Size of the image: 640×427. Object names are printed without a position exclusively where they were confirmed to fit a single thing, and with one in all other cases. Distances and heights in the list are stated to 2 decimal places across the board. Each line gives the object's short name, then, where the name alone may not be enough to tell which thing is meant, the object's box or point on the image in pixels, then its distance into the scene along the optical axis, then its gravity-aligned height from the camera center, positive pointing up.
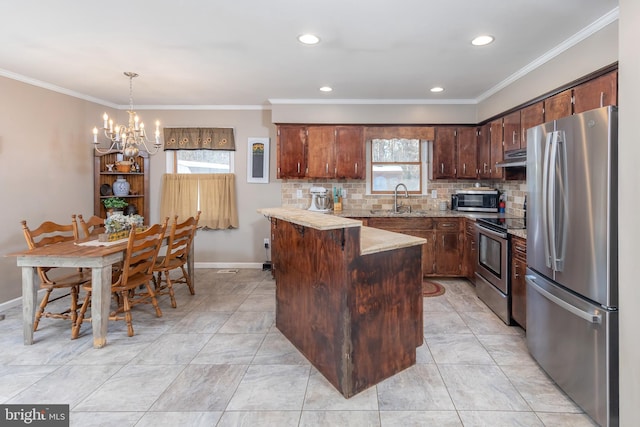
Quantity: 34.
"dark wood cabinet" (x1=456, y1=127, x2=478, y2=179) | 4.70 +0.85
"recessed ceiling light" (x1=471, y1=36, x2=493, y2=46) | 2.76 +1.43
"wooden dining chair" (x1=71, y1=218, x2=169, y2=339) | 2.85 -0.54
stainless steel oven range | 3.08 -0.50
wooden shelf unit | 4.84 +0.50
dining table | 2.62 -0.47
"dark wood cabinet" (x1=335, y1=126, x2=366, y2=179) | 4.74 +0.93
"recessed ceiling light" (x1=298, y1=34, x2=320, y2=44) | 2.73 +1.43
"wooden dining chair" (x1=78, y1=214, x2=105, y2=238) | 3.62 -0.11
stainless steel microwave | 4.52 +0.18
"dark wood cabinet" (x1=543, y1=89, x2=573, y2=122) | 2.85 +0.94
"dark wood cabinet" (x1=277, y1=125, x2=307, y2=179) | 4.76 +0.92
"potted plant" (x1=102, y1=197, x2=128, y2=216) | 4.74 +0.15
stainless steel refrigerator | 1.73 -0.24
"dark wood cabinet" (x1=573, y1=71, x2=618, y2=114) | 2.36 +0.89
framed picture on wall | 5.20 +0.83
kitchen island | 2.00 -0.55
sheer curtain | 5.17 +0.26
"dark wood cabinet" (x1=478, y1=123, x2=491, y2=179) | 4.40 +0.82
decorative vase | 4.88 +0.38
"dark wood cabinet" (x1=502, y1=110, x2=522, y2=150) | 3.69 +0.93
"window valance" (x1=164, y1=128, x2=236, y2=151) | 5.12 +1.14
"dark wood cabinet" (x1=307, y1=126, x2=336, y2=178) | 4.75 +0.92
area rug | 4.02 -0.94
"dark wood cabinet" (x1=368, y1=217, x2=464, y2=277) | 4.46 -0.29
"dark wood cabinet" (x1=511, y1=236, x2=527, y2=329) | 2.80 -0.58
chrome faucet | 5.01 +0.24
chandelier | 3.55 +0.89
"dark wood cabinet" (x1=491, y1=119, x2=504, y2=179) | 4.07 +0.79
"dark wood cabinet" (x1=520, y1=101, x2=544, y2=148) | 3.27 +0.96
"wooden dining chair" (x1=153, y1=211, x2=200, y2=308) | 3.50 -0.44
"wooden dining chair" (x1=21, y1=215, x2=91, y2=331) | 2.95 -0.59
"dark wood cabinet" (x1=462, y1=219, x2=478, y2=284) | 4.01 -0.48
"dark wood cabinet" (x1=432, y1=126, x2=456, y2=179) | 4.75 +0.93
